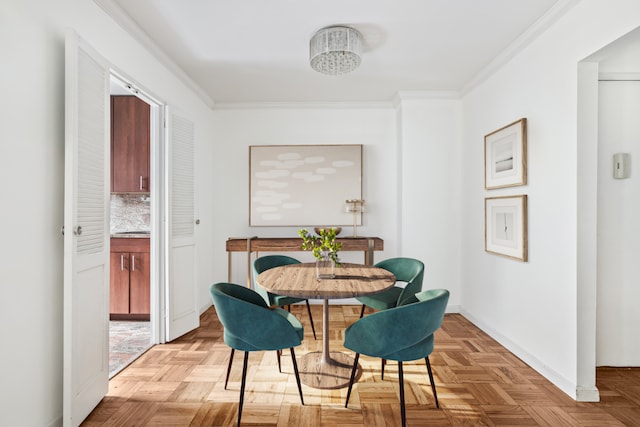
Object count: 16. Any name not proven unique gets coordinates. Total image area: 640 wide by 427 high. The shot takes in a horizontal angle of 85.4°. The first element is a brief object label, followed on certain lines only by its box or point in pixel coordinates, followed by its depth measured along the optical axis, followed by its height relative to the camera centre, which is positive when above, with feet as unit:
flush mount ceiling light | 8.61 +4.14
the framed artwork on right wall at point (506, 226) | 9.23 -0.39
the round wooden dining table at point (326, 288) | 6.69 -1.53
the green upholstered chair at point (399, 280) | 9.04 -1.94
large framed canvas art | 14.49 +1.12
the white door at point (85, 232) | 6.01 -0.40
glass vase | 7.90 -1.41
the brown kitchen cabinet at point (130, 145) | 12.80 +2.46
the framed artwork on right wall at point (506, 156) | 9.23 +1.64
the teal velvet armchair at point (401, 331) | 5.93 -2.11
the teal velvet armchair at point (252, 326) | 6.19 -2.09
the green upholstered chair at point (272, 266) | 9.68 -1.69
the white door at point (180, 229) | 10.67 -0.58
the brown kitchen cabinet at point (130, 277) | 12.29 -2.36
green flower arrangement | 8.33 -0.81
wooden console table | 12.86 -1.24
